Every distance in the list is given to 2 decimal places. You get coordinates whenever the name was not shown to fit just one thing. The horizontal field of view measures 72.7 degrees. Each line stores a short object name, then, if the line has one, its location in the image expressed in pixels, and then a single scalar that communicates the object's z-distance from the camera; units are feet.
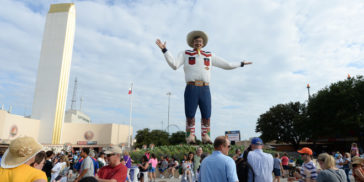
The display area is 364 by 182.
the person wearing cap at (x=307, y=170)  15.35
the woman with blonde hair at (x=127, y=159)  28.48
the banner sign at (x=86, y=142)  150.35
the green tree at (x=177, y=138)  169.02
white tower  128.47
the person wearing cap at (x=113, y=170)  11.83
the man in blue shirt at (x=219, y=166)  9.66
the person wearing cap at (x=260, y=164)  11.69
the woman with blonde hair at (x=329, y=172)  10.87
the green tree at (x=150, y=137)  154.40
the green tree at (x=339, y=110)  78.95
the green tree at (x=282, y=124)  112.57
